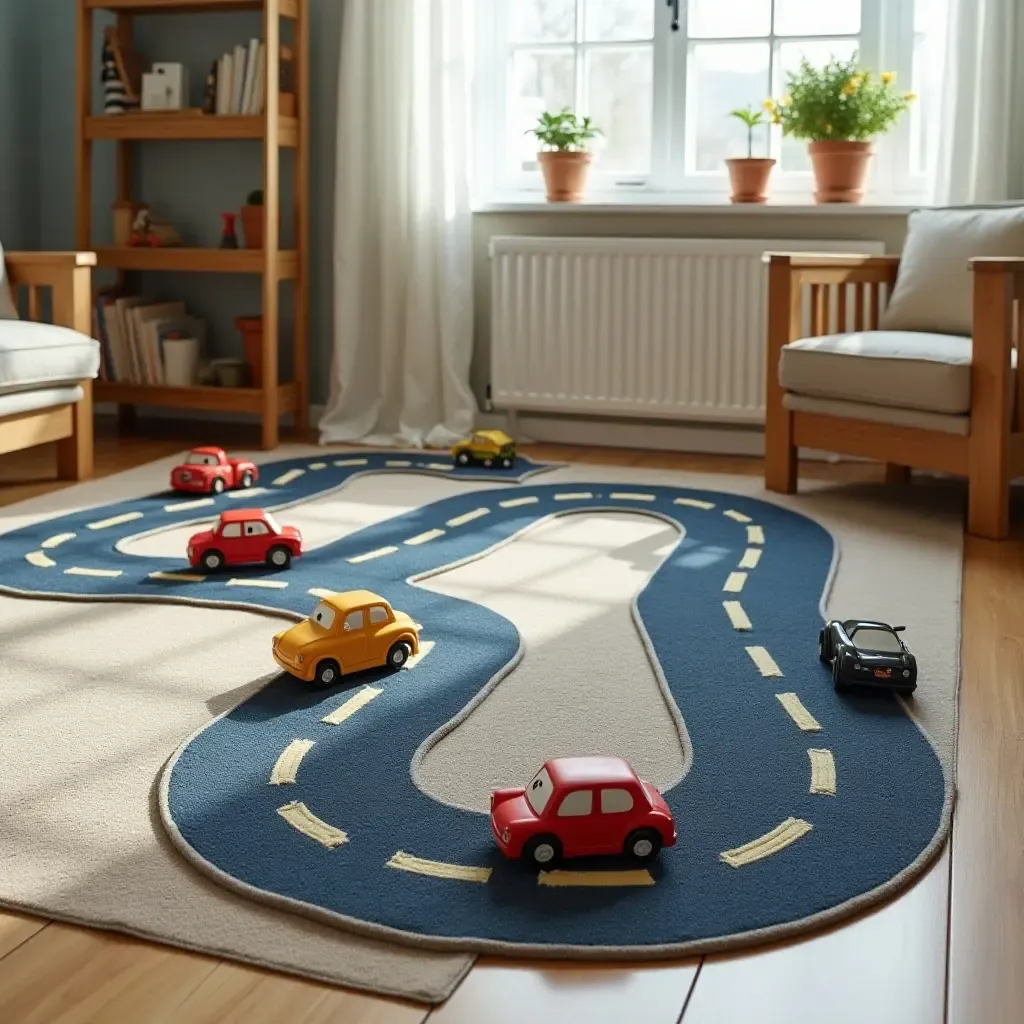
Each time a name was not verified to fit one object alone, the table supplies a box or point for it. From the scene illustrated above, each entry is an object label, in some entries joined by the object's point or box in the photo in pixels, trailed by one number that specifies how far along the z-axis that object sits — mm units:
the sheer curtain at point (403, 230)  4332
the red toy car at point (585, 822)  1493
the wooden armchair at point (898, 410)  3105
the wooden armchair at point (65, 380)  3570
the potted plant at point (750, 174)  4152
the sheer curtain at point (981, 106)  3789
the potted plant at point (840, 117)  3977
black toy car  2037
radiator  4203
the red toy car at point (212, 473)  3531
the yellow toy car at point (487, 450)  3980
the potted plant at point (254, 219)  4379
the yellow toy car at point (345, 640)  2061
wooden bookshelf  4254
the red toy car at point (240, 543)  2738
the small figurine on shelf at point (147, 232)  4531
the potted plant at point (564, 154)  4305
